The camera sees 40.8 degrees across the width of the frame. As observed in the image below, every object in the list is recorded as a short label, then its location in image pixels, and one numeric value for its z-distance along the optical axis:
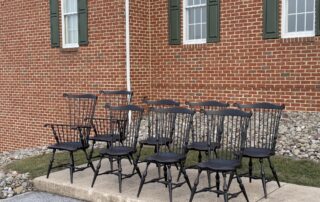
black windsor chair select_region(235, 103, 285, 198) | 4.87
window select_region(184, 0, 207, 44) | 8.92
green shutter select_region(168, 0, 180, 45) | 9.08
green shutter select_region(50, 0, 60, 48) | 10.16
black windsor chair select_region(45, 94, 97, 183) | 5.74
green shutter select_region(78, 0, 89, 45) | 9.58
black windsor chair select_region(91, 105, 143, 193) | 5.18
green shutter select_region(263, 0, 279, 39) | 7.82
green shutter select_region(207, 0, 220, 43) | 8.56
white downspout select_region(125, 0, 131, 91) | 8.95
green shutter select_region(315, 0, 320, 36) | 7.35
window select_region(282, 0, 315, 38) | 7.64
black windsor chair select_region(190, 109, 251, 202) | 4.36
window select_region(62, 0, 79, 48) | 10.07
